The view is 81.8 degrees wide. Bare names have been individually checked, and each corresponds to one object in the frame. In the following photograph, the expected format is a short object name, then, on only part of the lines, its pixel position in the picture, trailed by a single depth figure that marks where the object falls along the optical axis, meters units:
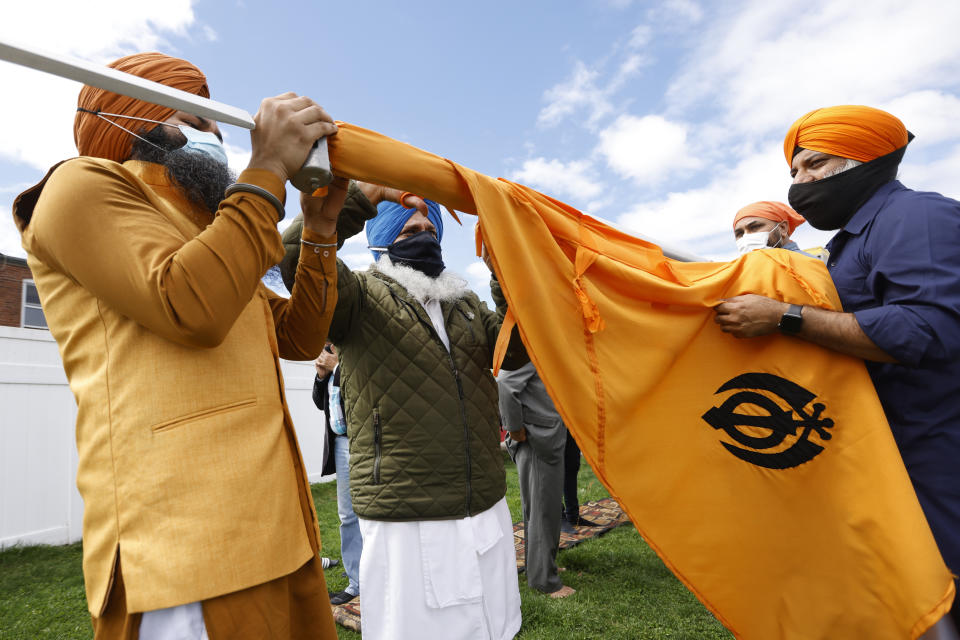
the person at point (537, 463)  4.91
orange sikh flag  1.92
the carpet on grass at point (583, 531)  4.40
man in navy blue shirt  1.88
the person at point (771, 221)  4.32
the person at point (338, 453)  4.82
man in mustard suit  1.16
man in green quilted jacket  2.50
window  19.64
